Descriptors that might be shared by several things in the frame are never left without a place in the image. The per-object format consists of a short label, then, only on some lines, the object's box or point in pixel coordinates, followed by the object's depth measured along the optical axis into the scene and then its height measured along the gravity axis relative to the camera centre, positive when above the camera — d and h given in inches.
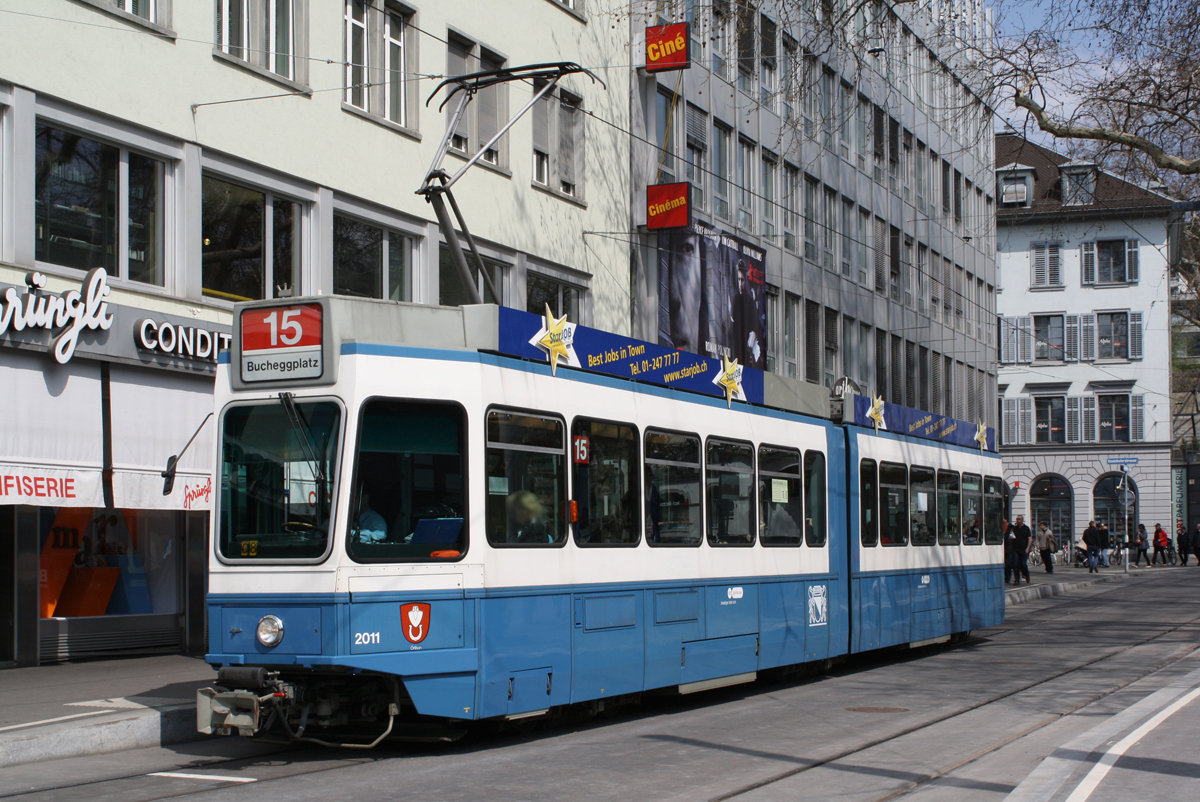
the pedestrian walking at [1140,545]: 2074.3 -104.4
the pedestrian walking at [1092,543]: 1717.5 -82.3
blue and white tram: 342.0 -10.2
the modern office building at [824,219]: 1036.5 +254.8
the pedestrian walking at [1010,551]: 1343.5 -70.4
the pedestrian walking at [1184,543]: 2177.7 -105.7
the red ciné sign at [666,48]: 995.3 +318.8
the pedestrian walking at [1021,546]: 1333.7 -65.5
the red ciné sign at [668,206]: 989.2 +201.8
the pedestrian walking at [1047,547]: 1625.2 -81.9
